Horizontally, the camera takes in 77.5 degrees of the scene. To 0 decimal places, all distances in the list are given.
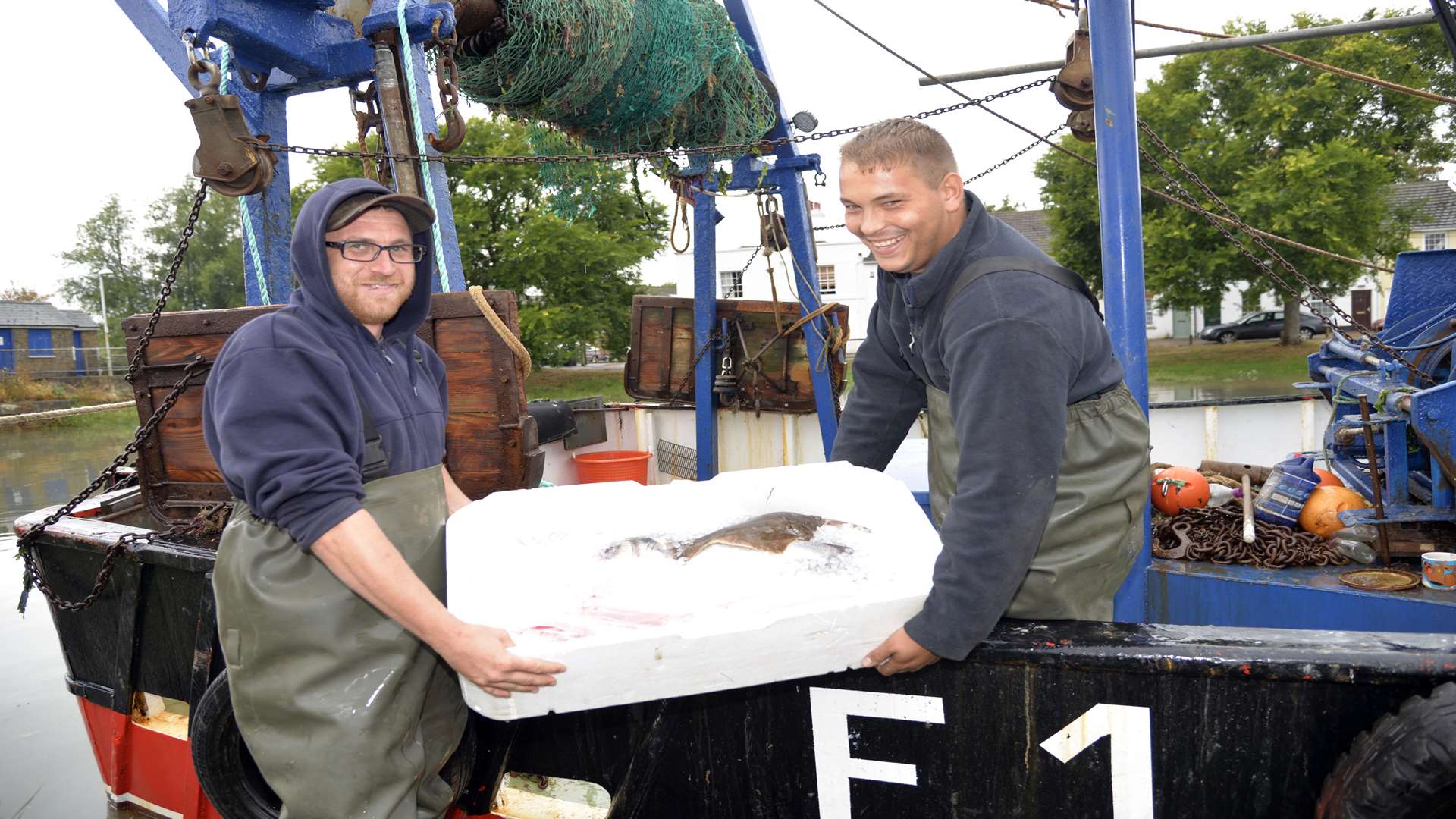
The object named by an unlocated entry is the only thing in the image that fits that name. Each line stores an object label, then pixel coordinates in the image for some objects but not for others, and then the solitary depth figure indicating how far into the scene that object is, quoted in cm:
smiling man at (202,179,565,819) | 188
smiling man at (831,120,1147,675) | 182
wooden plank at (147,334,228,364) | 369
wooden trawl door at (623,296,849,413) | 749
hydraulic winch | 360
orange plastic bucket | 742
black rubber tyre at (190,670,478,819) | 277
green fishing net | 482
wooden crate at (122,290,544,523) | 365
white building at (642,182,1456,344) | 3812
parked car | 3516
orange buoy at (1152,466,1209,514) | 494
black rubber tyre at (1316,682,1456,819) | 173
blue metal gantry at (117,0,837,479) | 380
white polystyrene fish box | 183
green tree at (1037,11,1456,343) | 2153
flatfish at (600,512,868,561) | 210
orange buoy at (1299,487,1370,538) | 437
